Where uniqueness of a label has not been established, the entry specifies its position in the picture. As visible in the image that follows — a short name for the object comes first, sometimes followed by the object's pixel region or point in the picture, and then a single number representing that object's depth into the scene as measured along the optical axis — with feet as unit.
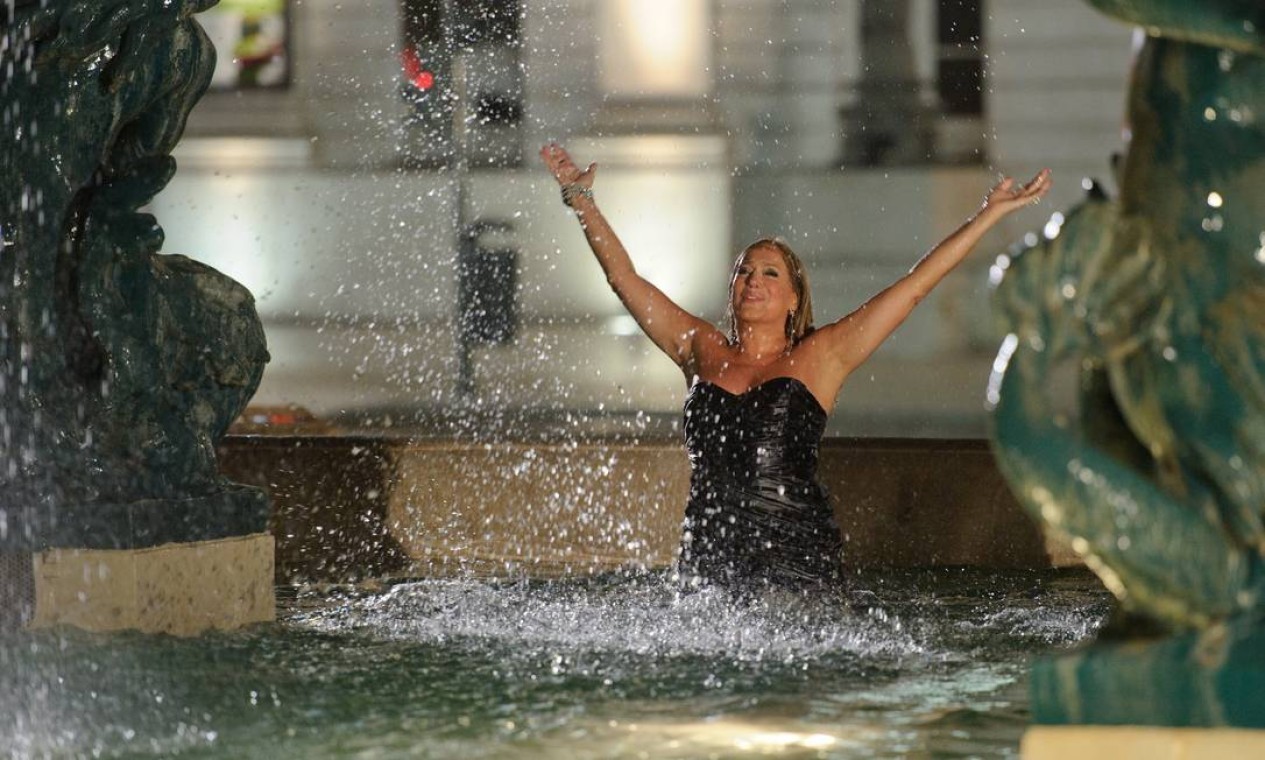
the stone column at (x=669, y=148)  113.91
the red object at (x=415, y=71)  120.78
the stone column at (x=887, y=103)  112.57
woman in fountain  37.50
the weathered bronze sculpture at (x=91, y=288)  31.94
